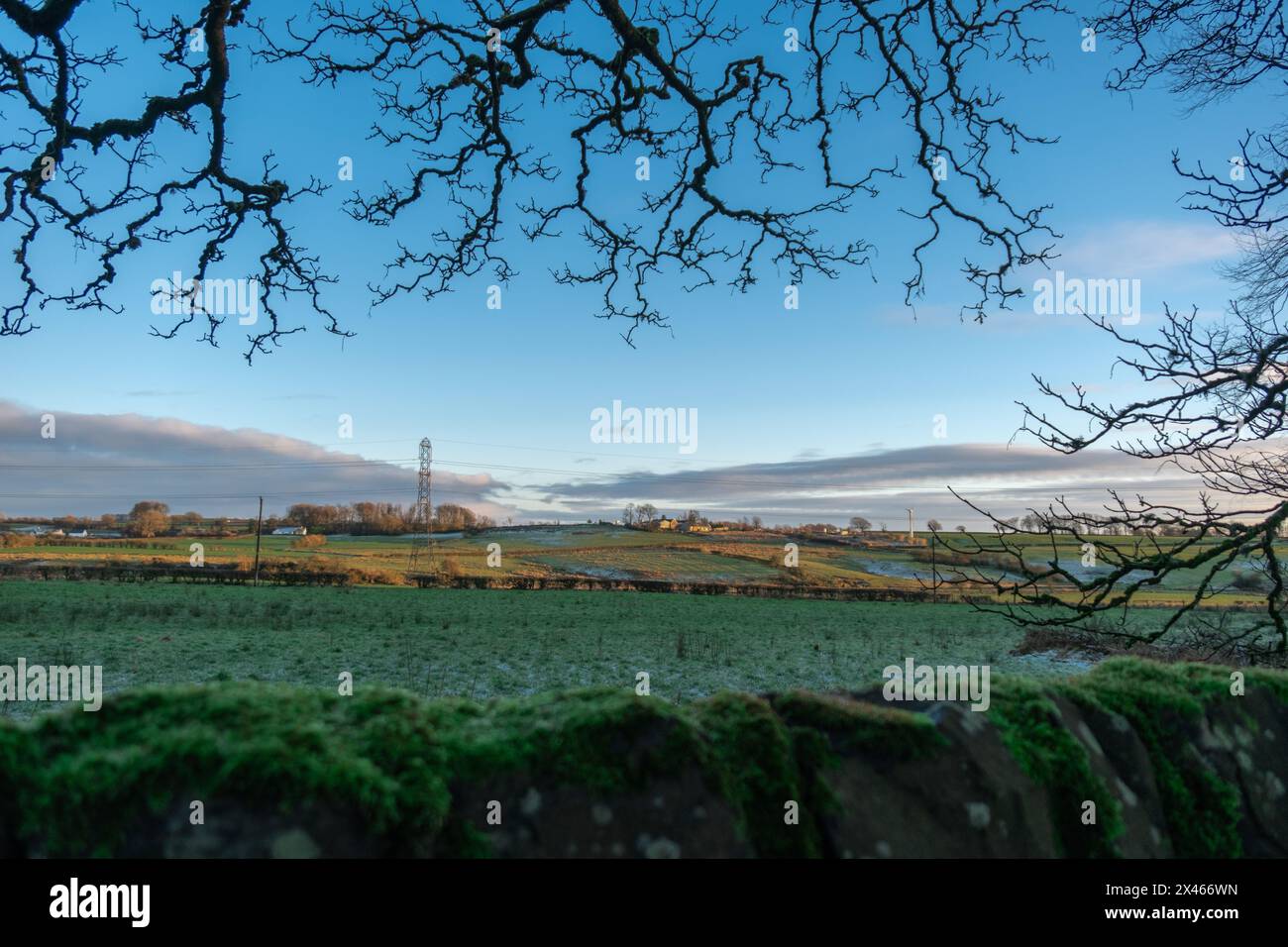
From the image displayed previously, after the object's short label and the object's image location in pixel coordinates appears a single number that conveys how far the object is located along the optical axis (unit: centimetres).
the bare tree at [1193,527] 497
